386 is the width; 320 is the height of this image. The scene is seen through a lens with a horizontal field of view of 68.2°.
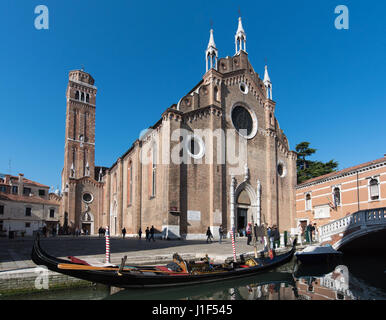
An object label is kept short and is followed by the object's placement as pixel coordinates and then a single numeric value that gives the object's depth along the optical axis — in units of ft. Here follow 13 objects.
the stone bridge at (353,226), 50.01
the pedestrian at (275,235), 53.72
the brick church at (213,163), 72.43
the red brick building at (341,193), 72.63
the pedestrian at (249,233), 61.92
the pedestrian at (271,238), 53.21
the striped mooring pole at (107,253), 30.60
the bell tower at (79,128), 156.35
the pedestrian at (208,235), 65.57
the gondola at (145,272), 24.06
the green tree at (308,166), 125.70
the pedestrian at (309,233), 63.91
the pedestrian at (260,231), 55.88
